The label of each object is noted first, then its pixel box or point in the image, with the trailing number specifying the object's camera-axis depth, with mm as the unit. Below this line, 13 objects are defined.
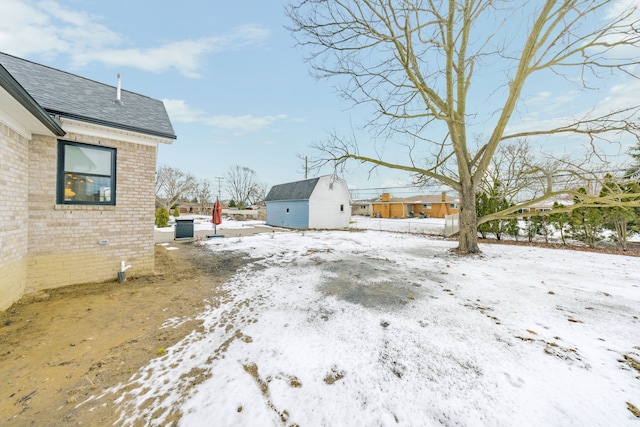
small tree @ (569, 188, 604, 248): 9859
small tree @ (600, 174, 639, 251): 9383
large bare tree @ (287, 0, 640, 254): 6613
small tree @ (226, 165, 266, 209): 47125
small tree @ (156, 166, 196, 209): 39531
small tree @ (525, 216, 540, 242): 11727
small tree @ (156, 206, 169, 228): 18286
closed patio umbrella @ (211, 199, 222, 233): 12977
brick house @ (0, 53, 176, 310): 3688
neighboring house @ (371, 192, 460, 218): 35719
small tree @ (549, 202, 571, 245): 10695
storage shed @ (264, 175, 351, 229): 19531
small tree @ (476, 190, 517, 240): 12328
